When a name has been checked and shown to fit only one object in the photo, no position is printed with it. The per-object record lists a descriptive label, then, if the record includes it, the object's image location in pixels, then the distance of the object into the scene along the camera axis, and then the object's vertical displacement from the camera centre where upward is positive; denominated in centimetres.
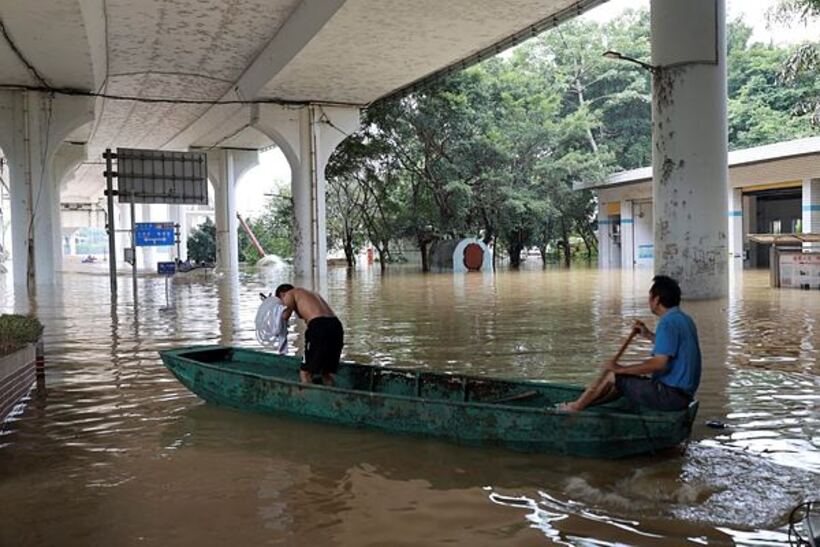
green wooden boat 521 -113
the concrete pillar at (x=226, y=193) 4153 +397
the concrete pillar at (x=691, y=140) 1559 +233
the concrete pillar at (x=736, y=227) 3097 +105
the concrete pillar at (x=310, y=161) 2786 +380
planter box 677 -100
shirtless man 698 -70
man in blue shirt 540 -84
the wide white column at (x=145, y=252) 5384 +130
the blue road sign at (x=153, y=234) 2692 +122
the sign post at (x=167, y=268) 2391 +0
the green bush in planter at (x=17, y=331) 792 -64
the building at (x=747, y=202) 2728 +221
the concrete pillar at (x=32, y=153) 2402 +377
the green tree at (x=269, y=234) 6312 +266
